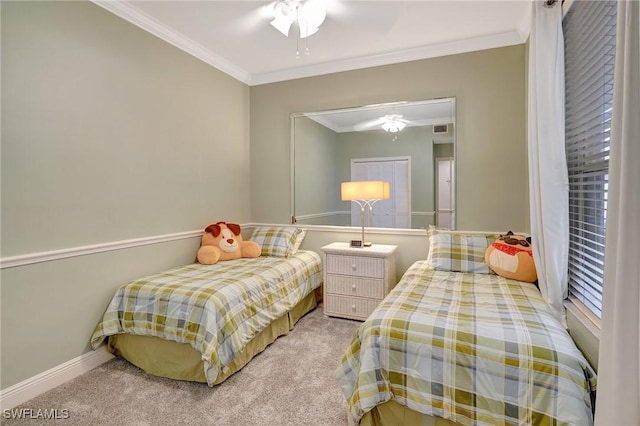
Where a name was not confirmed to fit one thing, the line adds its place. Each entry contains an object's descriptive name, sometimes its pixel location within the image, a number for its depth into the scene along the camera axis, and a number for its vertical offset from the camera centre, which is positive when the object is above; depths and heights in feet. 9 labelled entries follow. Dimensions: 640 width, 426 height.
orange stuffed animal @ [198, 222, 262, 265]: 9.75 -1.37
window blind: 4.89 +1.15
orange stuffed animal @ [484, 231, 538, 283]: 7.38 -1.38
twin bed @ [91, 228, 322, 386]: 6.65 -2.62
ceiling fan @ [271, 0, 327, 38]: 7.55 +4.52
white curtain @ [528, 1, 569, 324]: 5.86 +0.81
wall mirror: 10.35 +1.41
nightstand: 9.76 -2.39
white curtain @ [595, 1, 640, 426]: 2.79 -0.28
